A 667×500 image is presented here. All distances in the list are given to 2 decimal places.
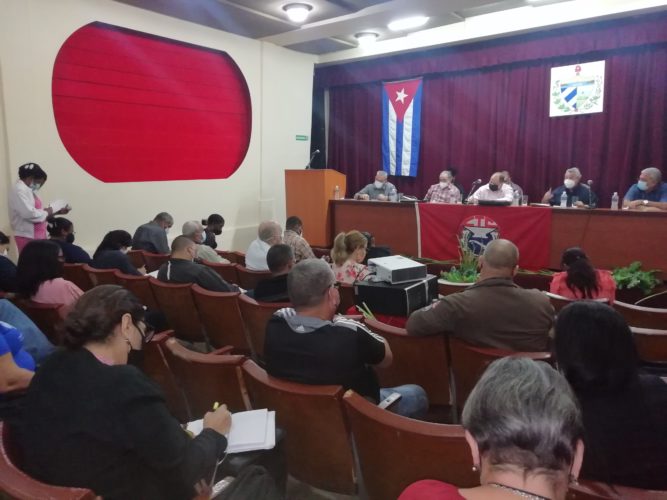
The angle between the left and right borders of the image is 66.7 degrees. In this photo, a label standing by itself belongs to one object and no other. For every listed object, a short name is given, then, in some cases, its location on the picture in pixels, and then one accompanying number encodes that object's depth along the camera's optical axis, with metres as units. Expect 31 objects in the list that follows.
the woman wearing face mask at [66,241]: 4.24
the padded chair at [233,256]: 5.16
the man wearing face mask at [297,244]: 4.60
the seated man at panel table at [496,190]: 6.55
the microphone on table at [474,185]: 7.38
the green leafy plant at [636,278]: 4.25
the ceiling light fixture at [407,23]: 6.76
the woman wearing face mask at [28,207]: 4.91
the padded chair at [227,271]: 4.02
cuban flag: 8.41
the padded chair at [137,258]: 5.02
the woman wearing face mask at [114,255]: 3.91
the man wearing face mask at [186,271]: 3.37
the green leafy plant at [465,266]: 4.02
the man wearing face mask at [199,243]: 4.53
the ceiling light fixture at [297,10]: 6.11
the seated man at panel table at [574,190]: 6.29
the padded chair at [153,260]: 4.70
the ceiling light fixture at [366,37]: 7.48
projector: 2.90
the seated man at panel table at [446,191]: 7.14
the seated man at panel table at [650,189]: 5.38
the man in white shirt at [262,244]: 4.31
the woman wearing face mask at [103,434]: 1.19
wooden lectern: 6.92
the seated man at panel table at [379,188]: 7.64
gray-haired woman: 0.79
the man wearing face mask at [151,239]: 5.37
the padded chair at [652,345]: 2.06
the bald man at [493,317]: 2.20
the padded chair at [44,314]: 2.56
